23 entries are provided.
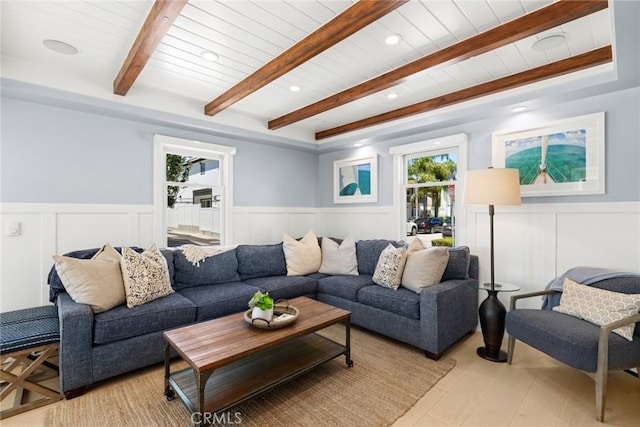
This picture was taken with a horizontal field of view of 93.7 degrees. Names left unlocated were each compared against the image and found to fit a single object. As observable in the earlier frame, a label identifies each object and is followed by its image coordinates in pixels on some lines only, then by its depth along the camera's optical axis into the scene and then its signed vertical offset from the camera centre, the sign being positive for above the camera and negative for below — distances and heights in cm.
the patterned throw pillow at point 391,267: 307 -57
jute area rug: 187 -128
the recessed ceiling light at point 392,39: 219 +129
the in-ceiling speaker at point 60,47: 229 +130
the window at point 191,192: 351 +26
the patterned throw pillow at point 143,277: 246 -56
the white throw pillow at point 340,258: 381 -59
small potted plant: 218 -70
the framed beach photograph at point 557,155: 266 +56
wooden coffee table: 176 -111
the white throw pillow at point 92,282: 224 -54
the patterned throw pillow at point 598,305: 203 -66
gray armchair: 186 -86
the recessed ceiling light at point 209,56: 245 +130
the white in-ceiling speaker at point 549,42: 216 +127
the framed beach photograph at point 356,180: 440 +51
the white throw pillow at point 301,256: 383 -57
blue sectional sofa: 212 -84
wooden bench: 192 -93
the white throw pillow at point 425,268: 288 -54
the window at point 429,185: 363 +36
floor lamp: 264 +10
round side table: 264 -99
